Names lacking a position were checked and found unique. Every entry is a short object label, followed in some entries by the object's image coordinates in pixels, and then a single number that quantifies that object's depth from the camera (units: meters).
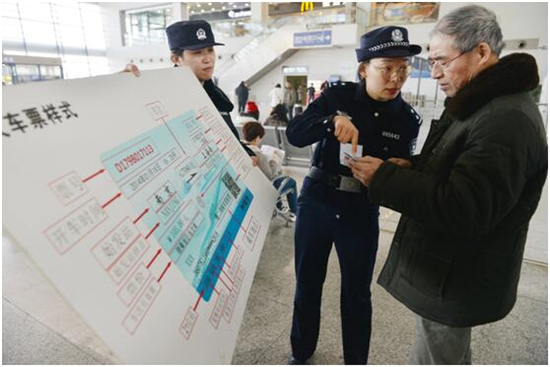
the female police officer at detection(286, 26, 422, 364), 1.42
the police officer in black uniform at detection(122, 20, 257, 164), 1.54
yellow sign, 14.24
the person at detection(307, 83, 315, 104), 12.03
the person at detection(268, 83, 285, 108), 11.02
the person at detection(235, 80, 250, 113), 12.10
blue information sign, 12.81
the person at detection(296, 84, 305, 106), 14.32
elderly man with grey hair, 0.87
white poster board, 0.57
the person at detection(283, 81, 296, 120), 12.29
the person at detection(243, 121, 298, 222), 3.40
